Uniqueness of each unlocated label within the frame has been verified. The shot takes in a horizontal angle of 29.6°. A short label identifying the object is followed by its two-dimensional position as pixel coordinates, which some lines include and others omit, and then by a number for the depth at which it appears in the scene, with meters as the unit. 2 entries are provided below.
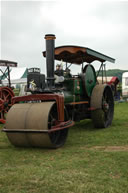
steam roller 4.13
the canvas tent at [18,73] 23.02
